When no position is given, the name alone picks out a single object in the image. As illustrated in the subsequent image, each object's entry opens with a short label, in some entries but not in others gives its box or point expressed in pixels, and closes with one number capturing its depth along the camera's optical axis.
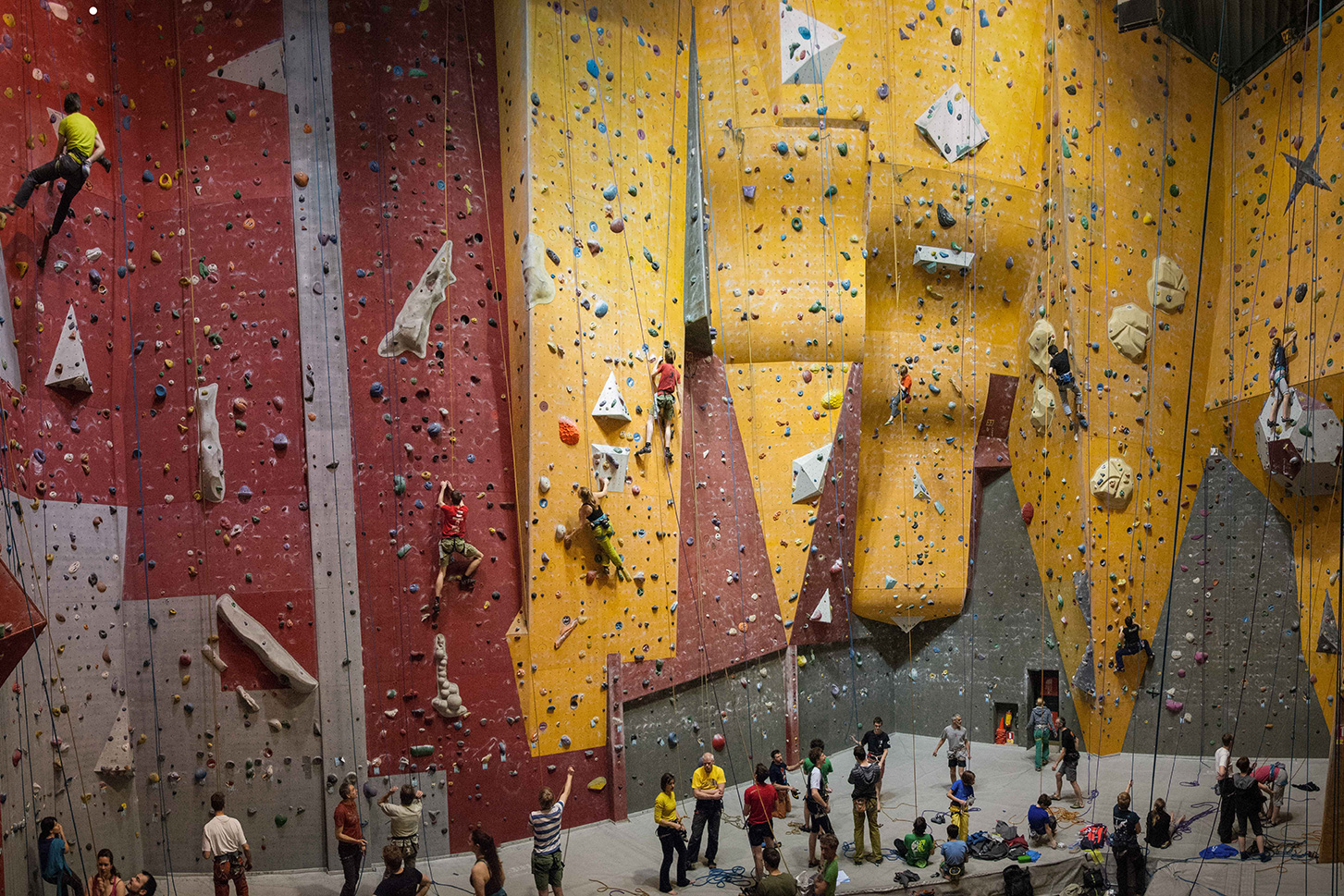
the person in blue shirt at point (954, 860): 7.43
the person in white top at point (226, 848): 6.38
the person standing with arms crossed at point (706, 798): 7.32
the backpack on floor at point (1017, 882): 7.15
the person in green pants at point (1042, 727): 10.53
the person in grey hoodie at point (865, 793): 7.61
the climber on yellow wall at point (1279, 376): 9.81
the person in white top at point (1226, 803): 7.70
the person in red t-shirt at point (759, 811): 7.03
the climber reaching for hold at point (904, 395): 11.54
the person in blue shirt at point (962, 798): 8.22
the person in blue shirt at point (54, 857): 6.29
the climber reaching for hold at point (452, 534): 8.06
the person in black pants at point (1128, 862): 6.98
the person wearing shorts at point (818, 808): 7.41
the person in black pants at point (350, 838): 6.67
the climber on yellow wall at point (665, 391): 9.43
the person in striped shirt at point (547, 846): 6.30
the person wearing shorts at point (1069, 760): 9.12
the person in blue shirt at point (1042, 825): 8.05
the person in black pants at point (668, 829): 6.96
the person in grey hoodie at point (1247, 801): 7.50
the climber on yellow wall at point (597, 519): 8.59
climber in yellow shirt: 6.89
